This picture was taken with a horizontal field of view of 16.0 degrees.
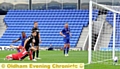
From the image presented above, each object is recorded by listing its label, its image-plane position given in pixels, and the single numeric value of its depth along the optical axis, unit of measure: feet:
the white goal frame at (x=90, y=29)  57.81
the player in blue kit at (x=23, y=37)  75.14
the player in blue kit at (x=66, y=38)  79.51
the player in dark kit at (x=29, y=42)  64.86
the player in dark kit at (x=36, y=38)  66.69
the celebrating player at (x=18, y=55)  65.31
